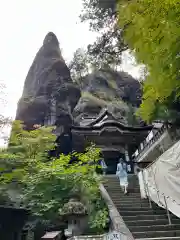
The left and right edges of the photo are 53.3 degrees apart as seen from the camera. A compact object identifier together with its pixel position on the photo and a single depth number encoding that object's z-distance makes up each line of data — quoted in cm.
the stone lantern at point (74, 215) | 502
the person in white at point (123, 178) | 811
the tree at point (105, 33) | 1002
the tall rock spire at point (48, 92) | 1833
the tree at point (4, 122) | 949
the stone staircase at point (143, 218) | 478
